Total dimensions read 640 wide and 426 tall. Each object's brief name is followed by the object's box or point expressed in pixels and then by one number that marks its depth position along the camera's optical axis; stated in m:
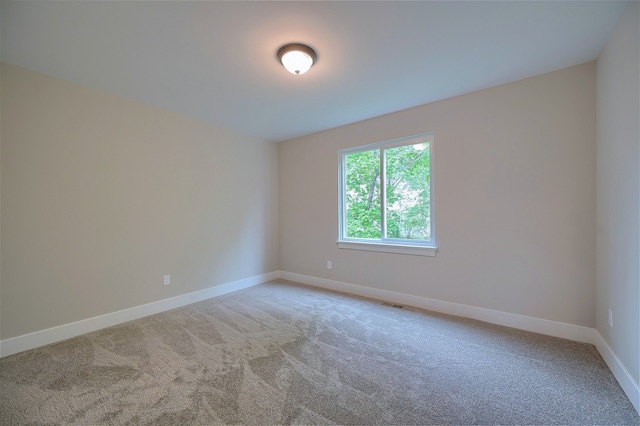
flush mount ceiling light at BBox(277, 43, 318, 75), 2.05
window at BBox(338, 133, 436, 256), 3.32
